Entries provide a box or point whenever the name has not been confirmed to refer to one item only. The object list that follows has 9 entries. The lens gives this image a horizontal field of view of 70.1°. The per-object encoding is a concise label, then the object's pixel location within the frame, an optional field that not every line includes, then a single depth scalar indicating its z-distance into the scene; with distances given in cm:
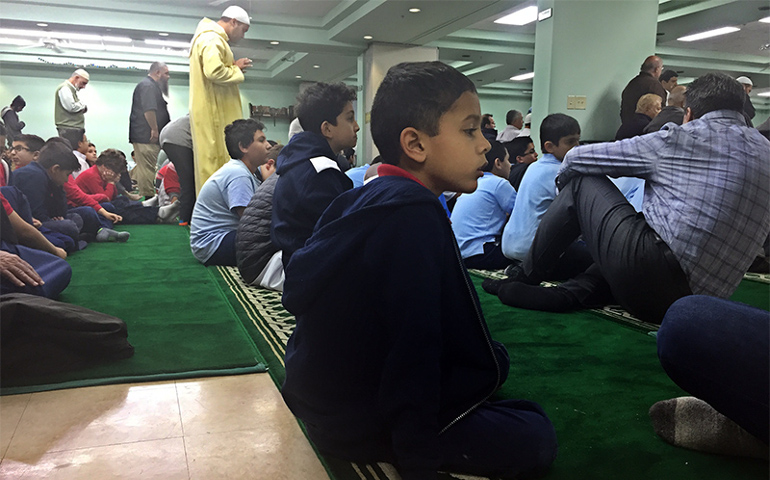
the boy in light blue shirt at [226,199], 324
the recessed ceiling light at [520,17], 790
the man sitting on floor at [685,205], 175
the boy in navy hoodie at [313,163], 212
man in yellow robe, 404
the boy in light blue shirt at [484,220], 314
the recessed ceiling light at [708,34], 866
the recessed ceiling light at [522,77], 1329
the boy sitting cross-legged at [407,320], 89
